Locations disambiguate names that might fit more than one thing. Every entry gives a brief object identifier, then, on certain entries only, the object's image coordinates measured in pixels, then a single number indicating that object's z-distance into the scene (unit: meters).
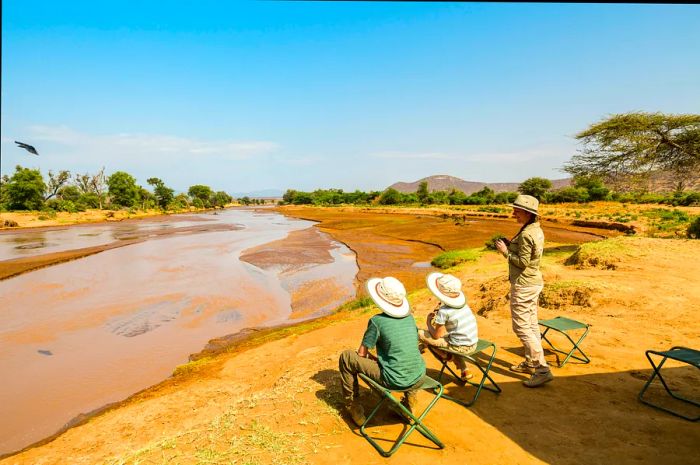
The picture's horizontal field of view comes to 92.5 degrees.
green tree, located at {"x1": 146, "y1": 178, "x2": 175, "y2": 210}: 94.47
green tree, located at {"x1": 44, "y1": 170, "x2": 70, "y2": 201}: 73.12
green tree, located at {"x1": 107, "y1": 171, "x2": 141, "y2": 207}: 77.44
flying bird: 6.44
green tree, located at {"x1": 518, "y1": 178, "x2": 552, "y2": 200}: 71.94
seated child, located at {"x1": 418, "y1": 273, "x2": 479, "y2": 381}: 4.34
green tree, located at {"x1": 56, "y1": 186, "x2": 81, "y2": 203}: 81.31
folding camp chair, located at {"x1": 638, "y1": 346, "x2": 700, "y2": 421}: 3.79
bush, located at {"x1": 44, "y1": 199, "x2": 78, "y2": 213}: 59.67
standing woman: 4.66
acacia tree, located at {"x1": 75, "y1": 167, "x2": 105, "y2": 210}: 83.19
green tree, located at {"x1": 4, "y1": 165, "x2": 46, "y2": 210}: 55.66
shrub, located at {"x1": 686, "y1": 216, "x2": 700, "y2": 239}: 15.92
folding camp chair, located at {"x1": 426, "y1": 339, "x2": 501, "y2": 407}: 4.33
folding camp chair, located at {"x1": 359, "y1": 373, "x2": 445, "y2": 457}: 3.50
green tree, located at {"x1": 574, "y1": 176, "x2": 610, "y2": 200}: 57.49
